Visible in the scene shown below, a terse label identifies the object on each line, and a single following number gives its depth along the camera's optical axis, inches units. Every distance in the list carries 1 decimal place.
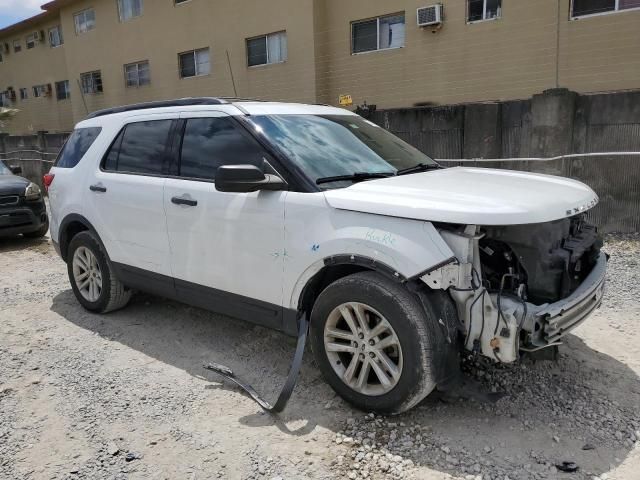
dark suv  327.6
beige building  415.2
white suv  112.6
